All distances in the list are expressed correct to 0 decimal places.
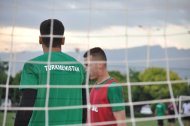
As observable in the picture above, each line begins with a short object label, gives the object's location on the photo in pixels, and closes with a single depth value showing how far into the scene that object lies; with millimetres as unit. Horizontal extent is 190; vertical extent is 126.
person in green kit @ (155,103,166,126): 13000
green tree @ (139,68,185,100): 38681
